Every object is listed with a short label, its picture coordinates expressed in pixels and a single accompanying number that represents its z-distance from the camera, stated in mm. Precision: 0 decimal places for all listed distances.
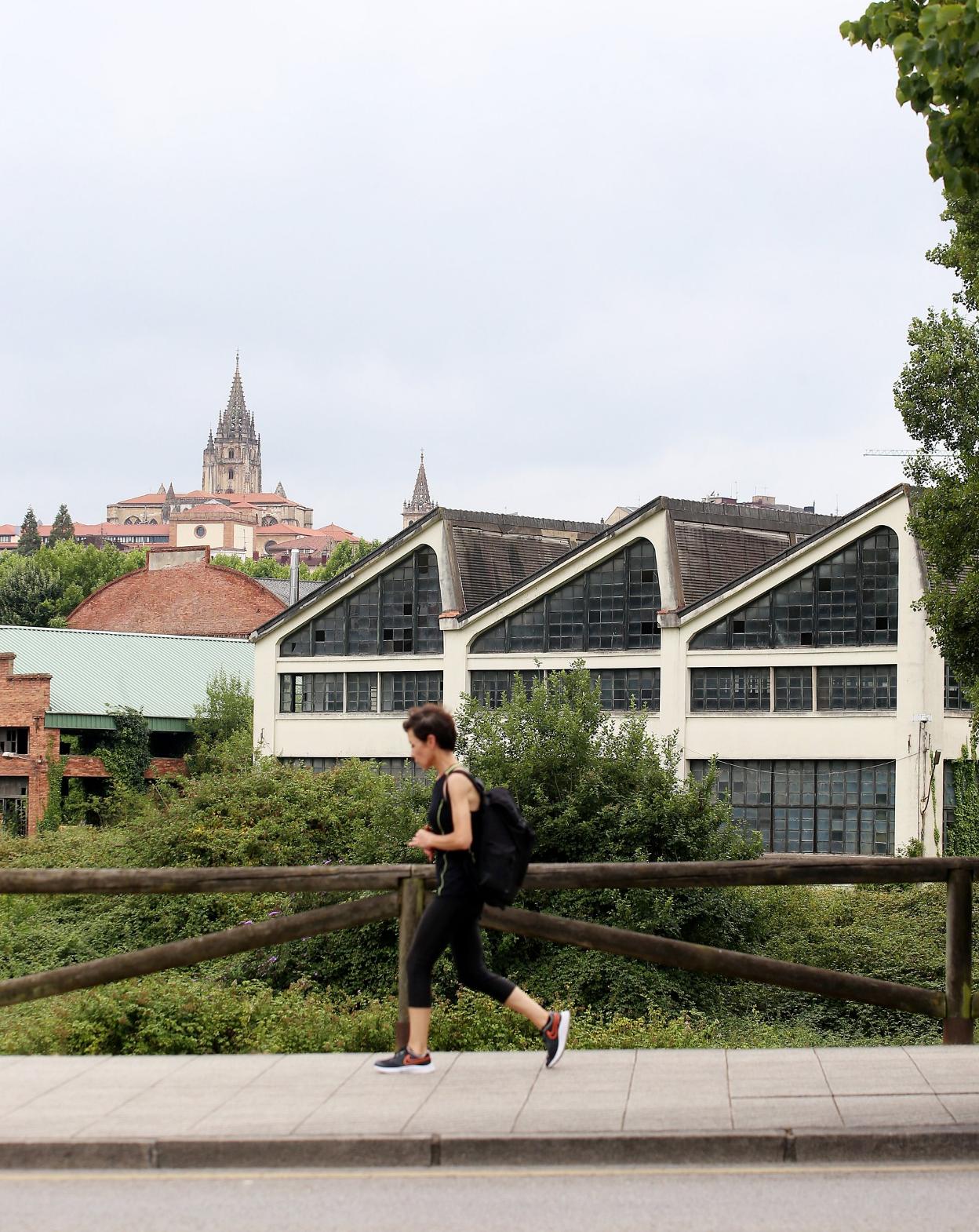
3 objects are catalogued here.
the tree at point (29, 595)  107312
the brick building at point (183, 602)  91562
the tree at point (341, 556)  138125
